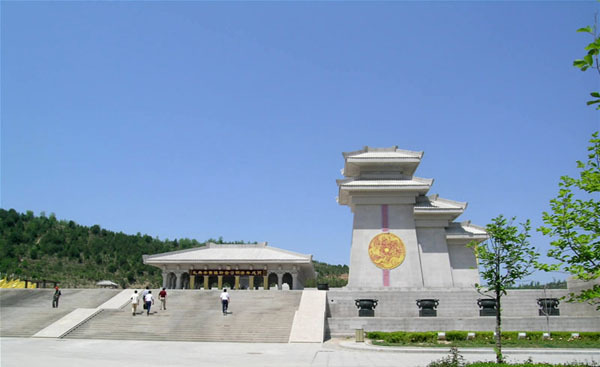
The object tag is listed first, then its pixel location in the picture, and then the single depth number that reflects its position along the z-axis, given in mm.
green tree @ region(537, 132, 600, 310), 8070
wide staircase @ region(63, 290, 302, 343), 20859
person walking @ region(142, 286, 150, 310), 24312
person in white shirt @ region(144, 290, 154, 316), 23734
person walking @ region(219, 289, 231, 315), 23703
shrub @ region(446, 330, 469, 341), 19984
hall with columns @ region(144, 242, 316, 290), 34688
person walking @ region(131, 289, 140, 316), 23547
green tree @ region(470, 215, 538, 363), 12992
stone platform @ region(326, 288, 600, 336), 22656
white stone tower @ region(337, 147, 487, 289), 29781
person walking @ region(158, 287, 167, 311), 24812
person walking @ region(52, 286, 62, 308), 25391
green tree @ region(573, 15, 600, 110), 5051
